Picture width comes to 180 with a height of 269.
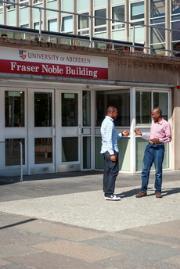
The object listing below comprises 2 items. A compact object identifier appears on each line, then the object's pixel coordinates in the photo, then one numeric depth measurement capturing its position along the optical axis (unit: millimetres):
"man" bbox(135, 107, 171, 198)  11844
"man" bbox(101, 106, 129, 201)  11297
